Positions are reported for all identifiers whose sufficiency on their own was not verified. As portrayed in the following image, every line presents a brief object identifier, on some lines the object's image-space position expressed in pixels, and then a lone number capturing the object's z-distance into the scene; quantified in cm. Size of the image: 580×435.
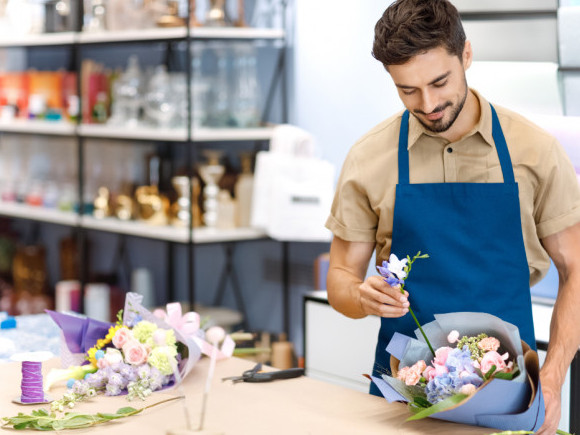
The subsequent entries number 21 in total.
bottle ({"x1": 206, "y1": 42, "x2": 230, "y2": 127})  451
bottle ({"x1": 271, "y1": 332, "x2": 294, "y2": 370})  428
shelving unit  438
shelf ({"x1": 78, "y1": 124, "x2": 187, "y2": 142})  441
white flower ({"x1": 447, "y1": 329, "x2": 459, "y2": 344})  176
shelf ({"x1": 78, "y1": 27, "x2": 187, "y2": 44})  436
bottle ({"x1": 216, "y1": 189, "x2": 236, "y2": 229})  447
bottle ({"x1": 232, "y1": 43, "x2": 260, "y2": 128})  458
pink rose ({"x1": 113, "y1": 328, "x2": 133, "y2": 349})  199
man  210
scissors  209
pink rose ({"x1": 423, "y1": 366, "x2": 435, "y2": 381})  172
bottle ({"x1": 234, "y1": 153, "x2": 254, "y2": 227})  451
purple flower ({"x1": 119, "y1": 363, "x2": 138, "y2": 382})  197
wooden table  178
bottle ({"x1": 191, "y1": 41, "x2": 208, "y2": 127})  441
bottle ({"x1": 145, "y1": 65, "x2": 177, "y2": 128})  457
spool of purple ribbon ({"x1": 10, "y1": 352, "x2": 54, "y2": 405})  192
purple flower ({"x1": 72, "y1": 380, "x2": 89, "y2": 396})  197
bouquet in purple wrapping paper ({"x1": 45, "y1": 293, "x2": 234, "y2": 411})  196
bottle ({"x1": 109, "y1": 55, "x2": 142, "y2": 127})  476
